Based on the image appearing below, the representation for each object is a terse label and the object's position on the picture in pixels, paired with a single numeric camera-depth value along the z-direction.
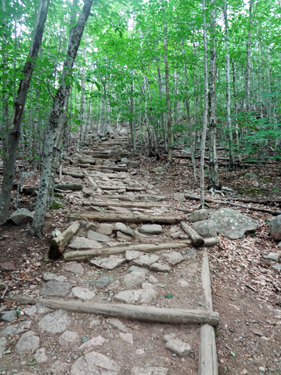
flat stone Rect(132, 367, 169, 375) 2.08
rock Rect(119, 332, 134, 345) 2.46
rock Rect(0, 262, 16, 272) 3.53
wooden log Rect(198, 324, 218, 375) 2.09
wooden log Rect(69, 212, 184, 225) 5.20
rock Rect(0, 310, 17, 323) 2.61
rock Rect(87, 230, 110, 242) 4.57
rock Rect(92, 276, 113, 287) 3.35
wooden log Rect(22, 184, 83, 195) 6.48
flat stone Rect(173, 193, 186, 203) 7.72
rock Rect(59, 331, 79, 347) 2.35
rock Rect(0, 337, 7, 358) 2.22
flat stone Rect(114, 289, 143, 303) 2.99
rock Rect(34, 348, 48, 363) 2.13
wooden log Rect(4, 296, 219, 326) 2.70
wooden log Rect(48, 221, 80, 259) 3.81
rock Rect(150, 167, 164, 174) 11.83
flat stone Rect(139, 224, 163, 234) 5.10
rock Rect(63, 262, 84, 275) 3.64
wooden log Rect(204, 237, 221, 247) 4.70
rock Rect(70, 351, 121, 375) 2.04
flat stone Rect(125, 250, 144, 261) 4.03
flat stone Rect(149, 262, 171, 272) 3.74
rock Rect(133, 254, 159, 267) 3.88
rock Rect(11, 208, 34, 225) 4.59
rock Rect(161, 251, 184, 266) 3.99
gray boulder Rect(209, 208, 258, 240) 5.27
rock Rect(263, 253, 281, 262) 4.51
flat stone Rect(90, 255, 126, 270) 3.78
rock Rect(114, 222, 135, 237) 4.91
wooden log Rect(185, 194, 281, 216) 6.23
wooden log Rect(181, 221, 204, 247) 4.55
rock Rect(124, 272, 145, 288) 3.36
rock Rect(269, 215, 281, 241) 5.04
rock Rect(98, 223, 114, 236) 4.92
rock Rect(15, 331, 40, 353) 2.24
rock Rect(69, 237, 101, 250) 4.16
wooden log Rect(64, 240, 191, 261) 3.92
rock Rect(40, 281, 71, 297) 3.08
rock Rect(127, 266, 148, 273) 3.71
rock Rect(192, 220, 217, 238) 5.03
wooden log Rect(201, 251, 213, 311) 3.01
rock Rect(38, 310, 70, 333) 2.52
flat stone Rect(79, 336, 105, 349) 2.33
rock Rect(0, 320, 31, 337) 2.42
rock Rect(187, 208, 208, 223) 5.66
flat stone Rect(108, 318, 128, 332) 2.61
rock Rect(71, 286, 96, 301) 3.03
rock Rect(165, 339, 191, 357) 2.31
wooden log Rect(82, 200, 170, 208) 6.28
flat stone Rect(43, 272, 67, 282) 3.37
